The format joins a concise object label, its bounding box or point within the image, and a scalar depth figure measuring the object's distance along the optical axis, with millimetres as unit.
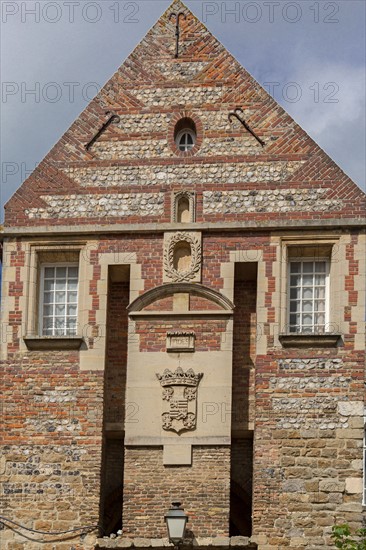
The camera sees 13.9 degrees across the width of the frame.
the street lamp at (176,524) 24562
